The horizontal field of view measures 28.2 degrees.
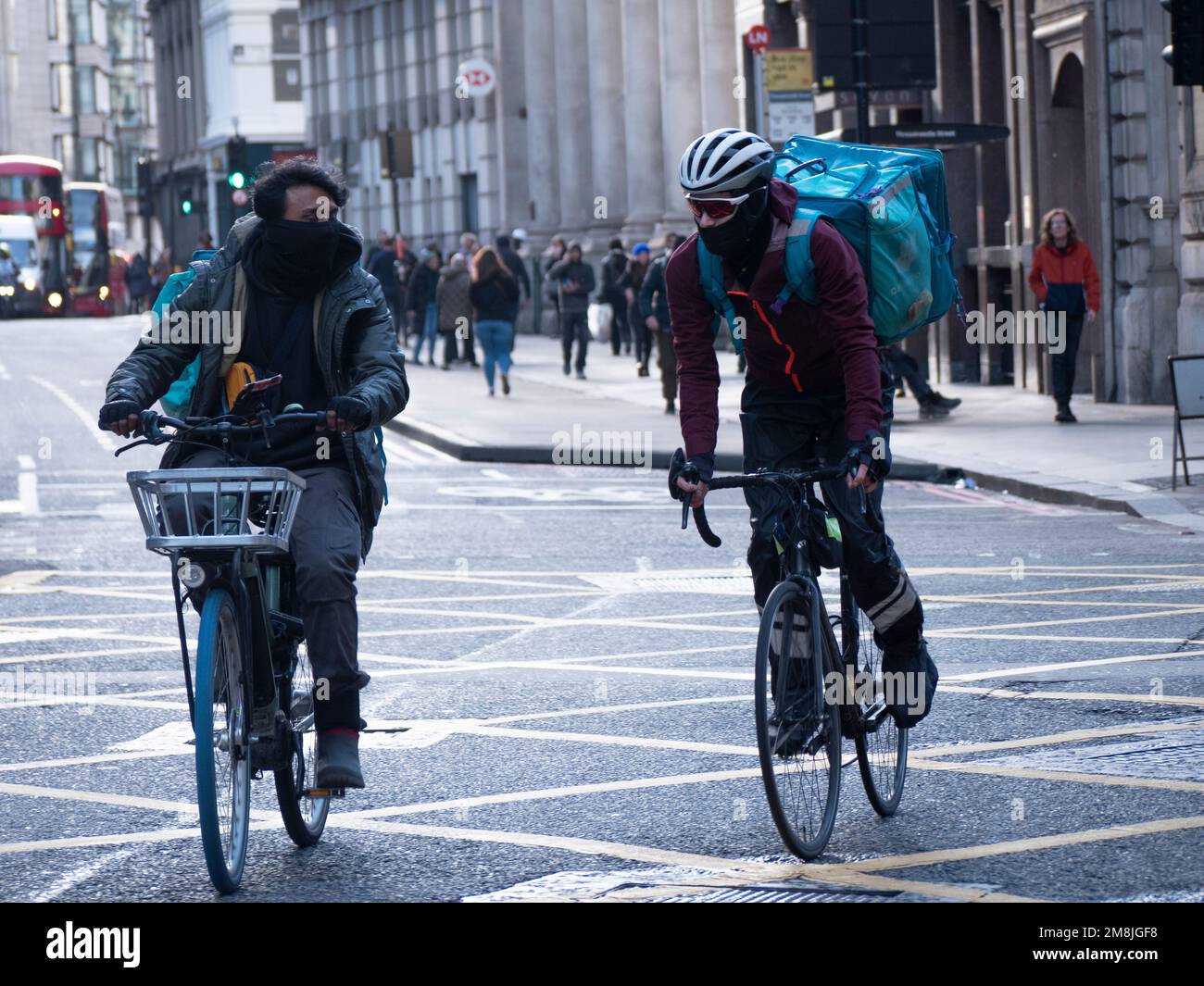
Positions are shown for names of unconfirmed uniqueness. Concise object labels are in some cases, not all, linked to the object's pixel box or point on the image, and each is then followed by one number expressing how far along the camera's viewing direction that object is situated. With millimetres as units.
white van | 62844
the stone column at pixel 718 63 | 35406
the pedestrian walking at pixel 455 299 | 31344
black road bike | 5766
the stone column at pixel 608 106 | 42250
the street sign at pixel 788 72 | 20922
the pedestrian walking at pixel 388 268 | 33031
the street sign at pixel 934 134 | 19938
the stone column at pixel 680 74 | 37938
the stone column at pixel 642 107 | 40125
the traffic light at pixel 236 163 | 37062
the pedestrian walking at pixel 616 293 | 33875
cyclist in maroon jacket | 5898
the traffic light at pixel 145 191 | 60709
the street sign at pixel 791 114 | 20844
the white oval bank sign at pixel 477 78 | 43062
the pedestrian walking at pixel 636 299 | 30219
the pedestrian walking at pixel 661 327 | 22855
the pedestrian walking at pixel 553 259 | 35438
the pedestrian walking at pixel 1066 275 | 19719
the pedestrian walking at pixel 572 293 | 30656
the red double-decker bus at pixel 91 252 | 66375
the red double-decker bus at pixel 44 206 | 62594
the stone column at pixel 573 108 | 44438
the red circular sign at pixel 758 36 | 26734
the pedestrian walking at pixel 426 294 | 34000
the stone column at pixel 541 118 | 46031
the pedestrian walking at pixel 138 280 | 70125
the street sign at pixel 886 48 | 19922
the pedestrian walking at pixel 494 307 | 26906
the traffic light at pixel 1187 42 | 13320
